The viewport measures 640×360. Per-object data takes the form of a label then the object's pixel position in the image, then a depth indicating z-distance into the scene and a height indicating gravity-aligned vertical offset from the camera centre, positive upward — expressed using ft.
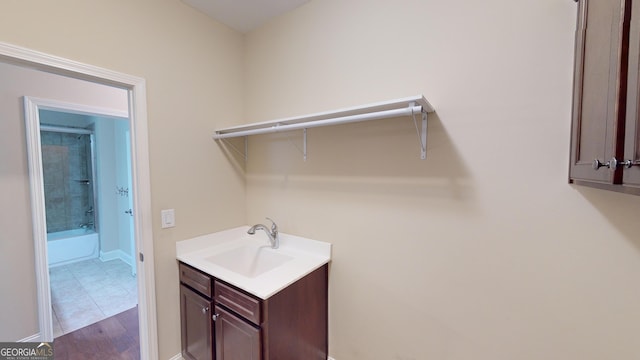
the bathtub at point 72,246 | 12.22 -4.01
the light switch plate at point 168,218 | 5.62 -1.16
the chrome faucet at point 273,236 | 6.33 -1.76
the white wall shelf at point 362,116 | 3.84 +0.97
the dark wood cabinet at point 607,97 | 1.98 +0.66
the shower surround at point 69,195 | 12.70 -1.48
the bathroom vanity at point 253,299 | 4.36 -2.61
